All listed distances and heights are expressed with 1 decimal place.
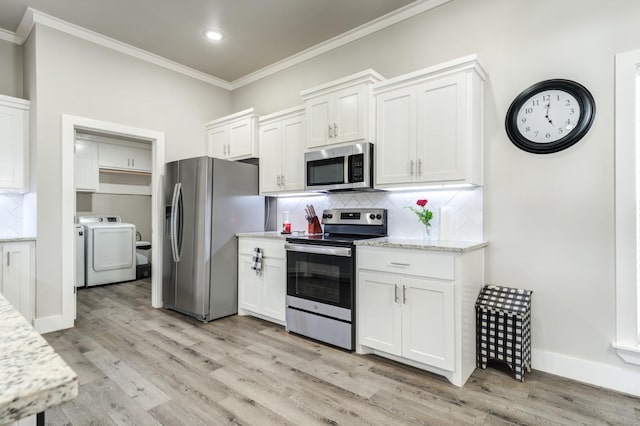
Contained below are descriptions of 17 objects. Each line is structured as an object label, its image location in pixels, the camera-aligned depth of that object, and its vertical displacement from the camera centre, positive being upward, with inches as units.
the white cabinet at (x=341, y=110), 116.6 +36.7
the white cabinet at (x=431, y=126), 98.5 +26.5
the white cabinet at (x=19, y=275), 122.3 -22.7
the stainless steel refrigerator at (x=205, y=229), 139.3 -7.3
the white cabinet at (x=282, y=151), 141.8 +26.4
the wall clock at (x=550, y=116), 91.3 +26.8
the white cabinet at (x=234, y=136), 160.1 +37.5
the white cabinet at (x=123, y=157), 234.8 +39.2
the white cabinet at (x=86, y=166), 223.3 +30.4
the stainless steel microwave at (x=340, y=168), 116.8 +15.8
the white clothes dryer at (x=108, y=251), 206.1 -24.2
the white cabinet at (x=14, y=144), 130.3 +26.3
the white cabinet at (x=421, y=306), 89.4 -26.4
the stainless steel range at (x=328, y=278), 109.2 -22.2
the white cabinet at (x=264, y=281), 132.8 -27.9
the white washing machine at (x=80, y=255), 200.8 -25.5
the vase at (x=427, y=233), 113.8 -6.9
